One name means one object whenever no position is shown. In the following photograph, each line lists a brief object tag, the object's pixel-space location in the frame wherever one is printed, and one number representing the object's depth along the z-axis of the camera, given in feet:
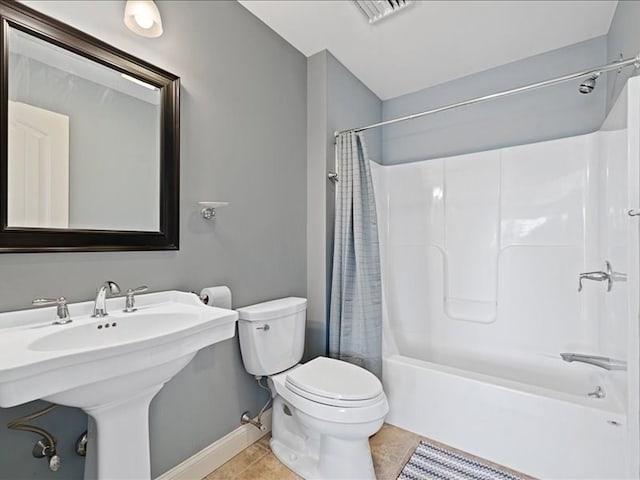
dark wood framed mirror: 3.32
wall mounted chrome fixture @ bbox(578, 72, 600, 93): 5.28
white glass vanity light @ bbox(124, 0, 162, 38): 4.02
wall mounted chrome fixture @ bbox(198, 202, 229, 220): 4.87
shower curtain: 6.48
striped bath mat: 5.07
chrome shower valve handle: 5.09
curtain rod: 4.16
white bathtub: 4.63
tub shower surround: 4.64
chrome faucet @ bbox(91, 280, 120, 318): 3.63
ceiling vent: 5.54
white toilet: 4.40
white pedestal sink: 2.40
